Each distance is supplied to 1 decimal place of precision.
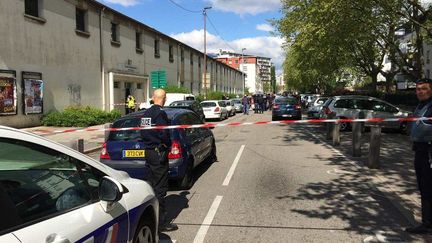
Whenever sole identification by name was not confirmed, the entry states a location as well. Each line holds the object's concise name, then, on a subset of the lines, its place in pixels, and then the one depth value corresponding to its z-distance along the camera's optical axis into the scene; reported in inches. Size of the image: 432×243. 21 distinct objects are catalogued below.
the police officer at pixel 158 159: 241.8
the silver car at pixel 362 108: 813.2
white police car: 105.0
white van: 1339.8
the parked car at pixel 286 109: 1158.3
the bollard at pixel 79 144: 441.9
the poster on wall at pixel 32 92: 858.8
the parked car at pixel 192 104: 999.5
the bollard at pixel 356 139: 490.9
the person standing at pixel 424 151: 226.1
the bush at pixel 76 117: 917.2
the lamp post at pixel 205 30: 1981.4
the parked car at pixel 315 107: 1087.3
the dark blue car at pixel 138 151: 322.5
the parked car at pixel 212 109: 1240.2
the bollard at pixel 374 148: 408.4
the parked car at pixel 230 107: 1482.5
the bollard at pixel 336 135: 615.0
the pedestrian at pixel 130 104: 1178.1
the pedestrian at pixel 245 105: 1581.9
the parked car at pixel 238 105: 1797.2
